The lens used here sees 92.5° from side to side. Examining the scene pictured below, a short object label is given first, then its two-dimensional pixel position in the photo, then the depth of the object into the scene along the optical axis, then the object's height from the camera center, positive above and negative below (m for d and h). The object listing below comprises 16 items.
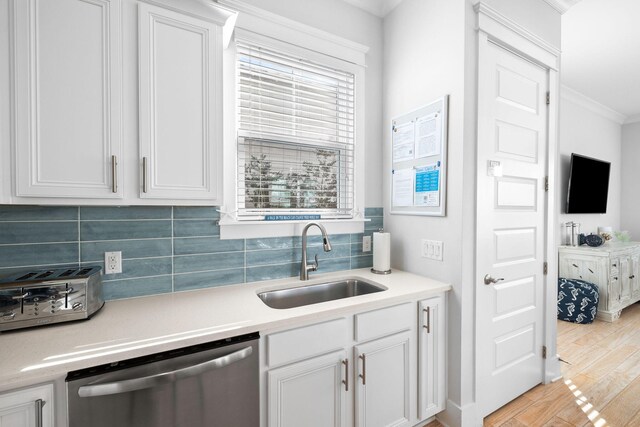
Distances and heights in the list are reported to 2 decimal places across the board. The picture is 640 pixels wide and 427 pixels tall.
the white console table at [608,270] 3.61 -0.75
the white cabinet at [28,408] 0.91 -0.61
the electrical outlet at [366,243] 2.33 -0.27
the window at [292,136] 1.93 +0.49
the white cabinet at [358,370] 1.34 -0.81
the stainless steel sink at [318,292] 1.87 -0.54
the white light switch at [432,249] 1.94 -0.26
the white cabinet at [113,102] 1.14 +0.44
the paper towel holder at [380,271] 2.13 -0.44
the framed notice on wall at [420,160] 1.91 +0.33
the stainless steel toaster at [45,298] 1.15 -0.36
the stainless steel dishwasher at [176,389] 1.01 -0.65
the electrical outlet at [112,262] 1.54 -0.28
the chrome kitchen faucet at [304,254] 1.97 -0.30
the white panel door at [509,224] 1.90 -0.10
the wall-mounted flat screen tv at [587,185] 4.09 +0.34
